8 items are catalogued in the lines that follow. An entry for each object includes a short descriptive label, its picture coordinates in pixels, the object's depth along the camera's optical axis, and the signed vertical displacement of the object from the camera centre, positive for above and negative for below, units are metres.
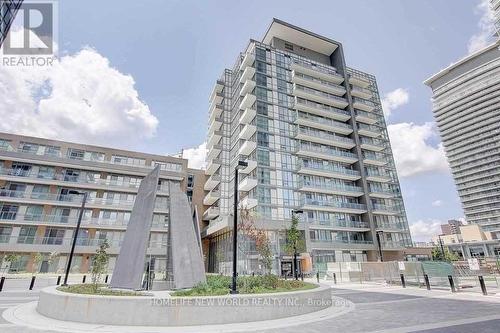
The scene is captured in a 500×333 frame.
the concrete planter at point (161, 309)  8.39 -1.46
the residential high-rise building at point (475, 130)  90.44 +47.49
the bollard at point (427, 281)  17.96 -1.31
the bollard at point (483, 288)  14.28 -1.43
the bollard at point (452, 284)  15.83 -1.32
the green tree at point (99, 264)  12.09 -0.02
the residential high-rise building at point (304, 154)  39.72 +18.27
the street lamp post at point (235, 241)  10.52 +0.94
